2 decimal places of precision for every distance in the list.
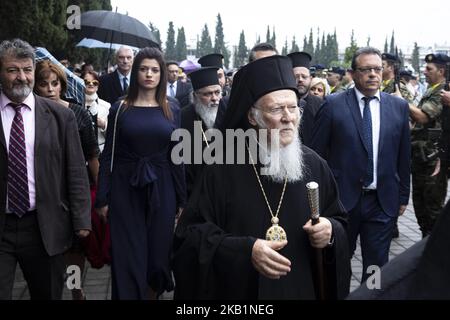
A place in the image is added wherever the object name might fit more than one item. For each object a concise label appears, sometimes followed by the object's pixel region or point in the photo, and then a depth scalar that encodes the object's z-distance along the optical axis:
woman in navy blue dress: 4.68
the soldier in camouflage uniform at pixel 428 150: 6.53
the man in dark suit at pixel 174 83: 11.22
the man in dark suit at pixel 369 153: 4.67
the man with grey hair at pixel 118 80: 7.84
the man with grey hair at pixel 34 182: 3.57
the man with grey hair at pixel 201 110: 5.64
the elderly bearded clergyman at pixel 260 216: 2.81
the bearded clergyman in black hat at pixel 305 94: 6.16
